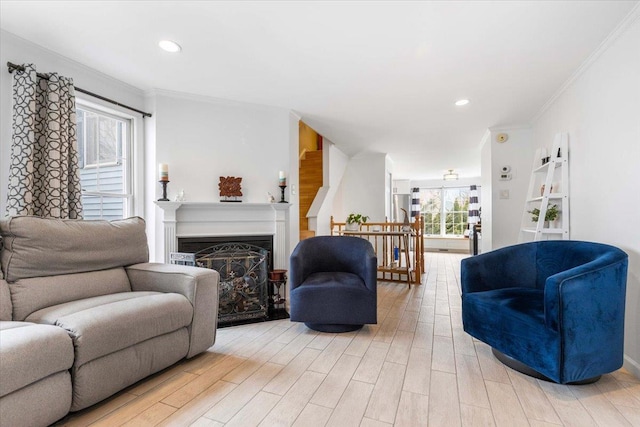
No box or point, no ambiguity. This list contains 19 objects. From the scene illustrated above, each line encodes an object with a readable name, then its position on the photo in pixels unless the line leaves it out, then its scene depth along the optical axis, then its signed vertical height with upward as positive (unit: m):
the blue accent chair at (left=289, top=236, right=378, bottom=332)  2.62 -0.70
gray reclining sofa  1.34 -0.55
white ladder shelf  2.92 +0.21
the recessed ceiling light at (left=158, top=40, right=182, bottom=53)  2.27 +1.29
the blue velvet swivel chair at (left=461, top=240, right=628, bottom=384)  1.70 -0.64
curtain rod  2.21 +1.07
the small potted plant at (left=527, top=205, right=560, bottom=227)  3.08 -0.01
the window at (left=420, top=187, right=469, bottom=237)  9.29 +0.11
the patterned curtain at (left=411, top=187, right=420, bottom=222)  9.55 +0.39
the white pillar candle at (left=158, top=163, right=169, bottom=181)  3.04 +0.43
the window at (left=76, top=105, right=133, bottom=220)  2.85 +0.52
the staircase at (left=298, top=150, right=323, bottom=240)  5.11 +0.57
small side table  3.30 -0.87
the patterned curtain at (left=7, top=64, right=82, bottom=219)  2.18 +0.49
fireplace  3.09 -0.30
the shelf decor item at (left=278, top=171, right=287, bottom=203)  3.52 +0.38
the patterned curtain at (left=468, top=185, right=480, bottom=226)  8.70 +0.19
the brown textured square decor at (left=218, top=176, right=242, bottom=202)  3.37 +0.29
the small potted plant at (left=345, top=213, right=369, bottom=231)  4.99 -0.15
